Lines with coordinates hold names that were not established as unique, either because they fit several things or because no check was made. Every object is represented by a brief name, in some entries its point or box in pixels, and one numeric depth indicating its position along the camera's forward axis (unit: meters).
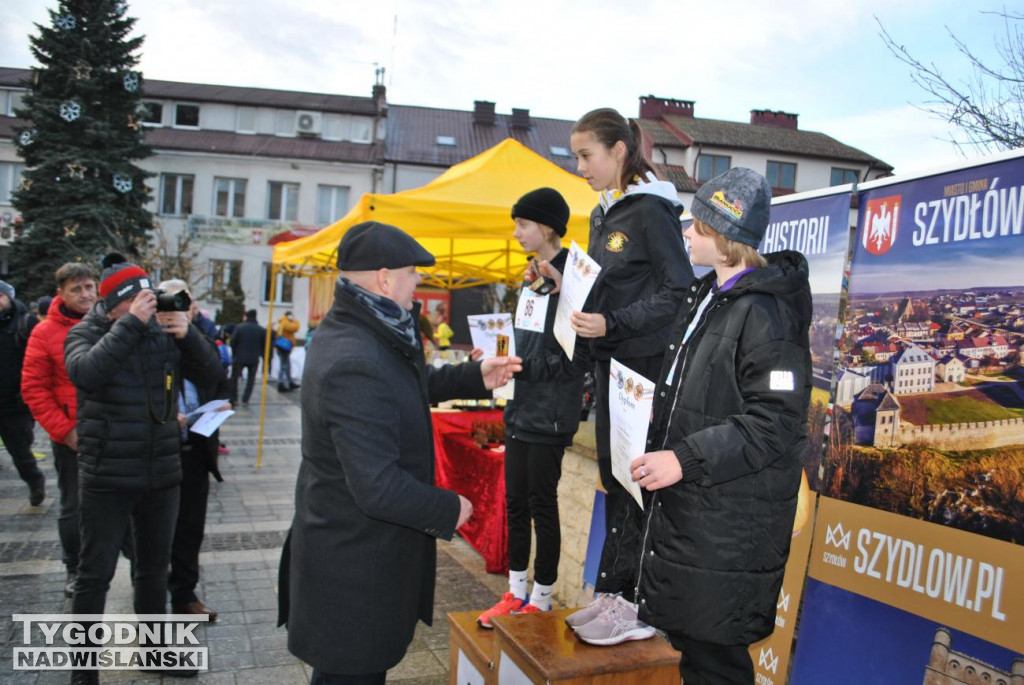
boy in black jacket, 2.20
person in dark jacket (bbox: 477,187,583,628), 3.64
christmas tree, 26.44
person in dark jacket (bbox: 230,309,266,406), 17.89
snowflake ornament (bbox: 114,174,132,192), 27.53
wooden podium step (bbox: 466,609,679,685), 2.64
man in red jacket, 4.72
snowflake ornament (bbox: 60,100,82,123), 26.59
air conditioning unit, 38.41
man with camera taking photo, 3.57
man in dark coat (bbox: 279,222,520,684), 2.23
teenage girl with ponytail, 2.91
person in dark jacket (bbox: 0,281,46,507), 7.50
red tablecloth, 5.68
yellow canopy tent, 6.70
